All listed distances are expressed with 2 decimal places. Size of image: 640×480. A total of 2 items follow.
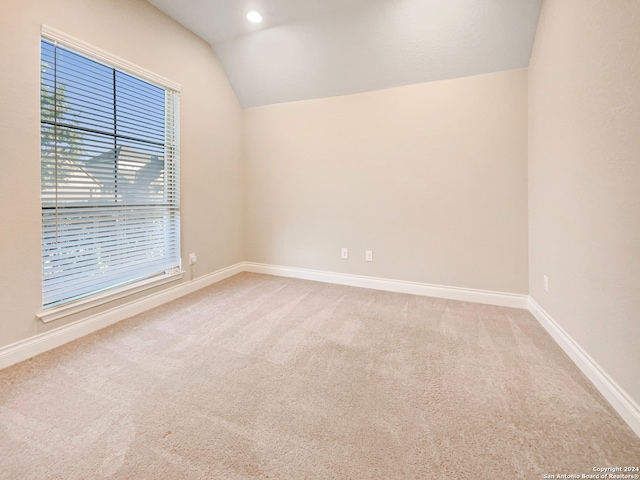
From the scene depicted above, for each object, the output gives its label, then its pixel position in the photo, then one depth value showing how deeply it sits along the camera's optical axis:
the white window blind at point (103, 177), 1.91
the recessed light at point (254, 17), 2.58
